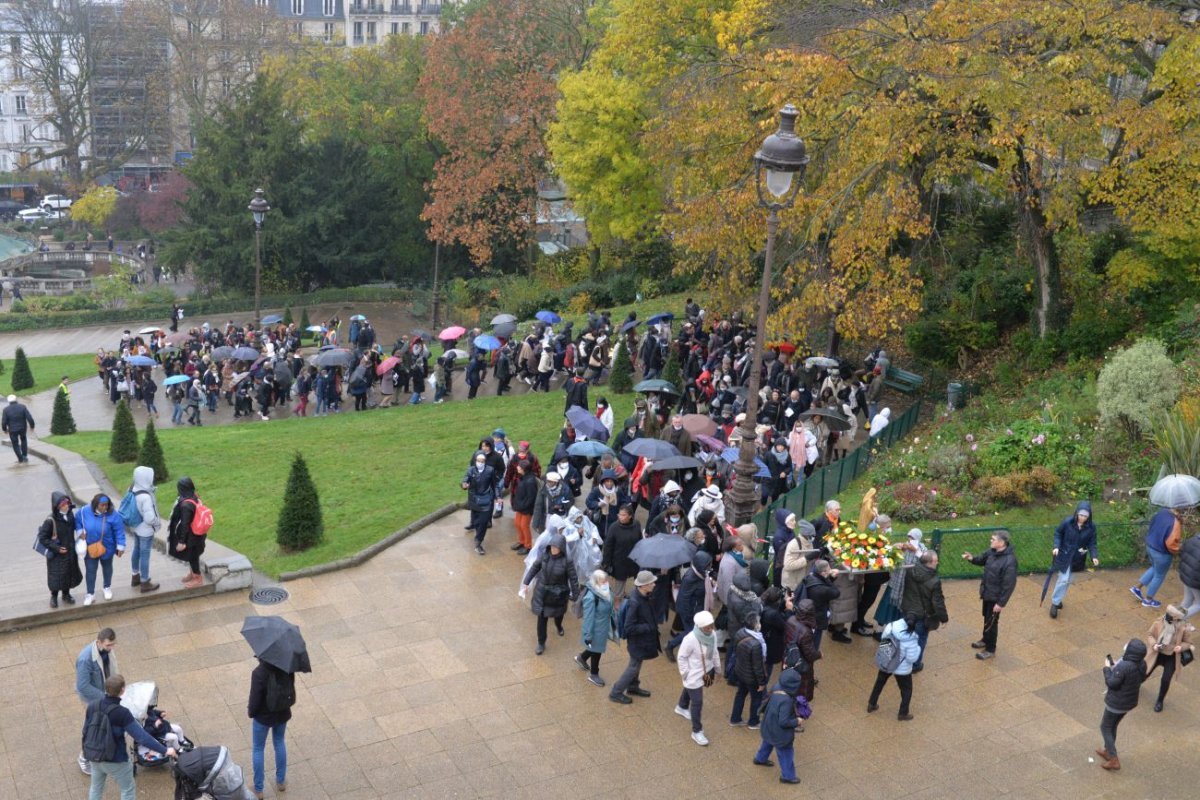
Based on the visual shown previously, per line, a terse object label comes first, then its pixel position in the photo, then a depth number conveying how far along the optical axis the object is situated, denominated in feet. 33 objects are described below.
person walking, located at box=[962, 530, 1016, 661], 42.65
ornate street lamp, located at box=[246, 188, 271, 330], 108.37
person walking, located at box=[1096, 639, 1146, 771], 35.27
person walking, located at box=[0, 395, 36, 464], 74.64
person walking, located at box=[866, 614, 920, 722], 38.45
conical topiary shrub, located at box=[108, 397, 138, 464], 76.33
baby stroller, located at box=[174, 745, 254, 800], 30.99
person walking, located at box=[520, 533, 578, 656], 42.83
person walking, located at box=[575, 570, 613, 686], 40.40
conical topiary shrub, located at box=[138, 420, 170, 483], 69.51
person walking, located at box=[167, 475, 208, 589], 47.19
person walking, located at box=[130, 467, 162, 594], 47.19
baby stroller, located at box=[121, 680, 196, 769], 34.86
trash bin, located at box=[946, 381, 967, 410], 74.18
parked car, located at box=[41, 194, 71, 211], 290.37
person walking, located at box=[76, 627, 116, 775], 34.22
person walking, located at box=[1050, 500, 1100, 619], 45.96
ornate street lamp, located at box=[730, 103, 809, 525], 44.50
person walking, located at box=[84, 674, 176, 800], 31.37
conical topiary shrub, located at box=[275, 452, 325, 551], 54.19
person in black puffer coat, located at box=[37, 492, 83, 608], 44.01
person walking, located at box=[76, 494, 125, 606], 44.60
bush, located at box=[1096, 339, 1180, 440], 59.16
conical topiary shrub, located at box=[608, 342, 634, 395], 88.07
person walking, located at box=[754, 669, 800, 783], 34.27
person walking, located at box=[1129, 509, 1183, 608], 47.16
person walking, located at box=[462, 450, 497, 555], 53.01
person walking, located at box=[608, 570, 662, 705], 38.93
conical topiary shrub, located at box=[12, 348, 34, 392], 117.70
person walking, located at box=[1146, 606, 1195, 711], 37.77
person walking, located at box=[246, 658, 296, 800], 33.88
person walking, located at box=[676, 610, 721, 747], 36.88
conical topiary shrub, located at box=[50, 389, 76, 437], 90.89
